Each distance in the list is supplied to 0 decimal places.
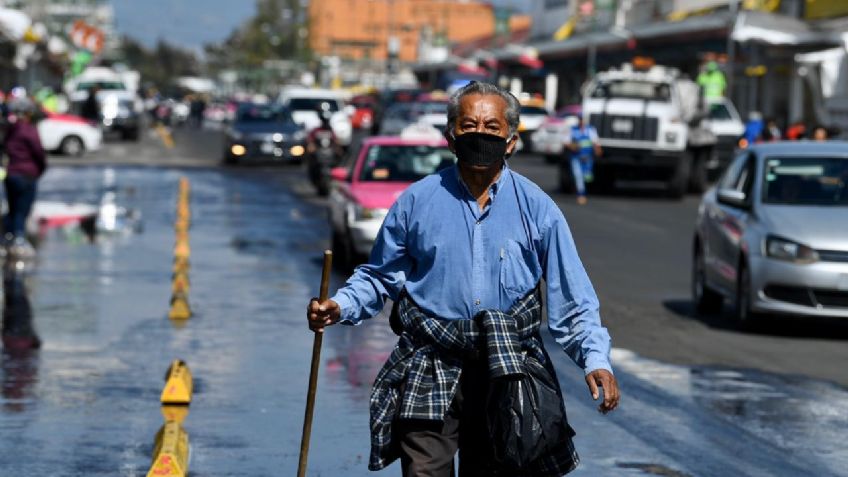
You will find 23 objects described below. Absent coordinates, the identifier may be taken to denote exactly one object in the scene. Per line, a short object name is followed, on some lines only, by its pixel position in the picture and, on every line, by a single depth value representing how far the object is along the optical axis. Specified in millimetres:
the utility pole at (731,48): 50897
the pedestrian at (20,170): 21141
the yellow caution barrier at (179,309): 15156
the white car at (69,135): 49438
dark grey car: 45781
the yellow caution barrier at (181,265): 17512
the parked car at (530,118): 58812
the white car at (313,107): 52281
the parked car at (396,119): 48653
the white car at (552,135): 49438
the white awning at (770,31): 48250
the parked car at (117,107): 64000
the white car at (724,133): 44594
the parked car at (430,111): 47188
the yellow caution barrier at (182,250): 19062
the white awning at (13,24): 54219
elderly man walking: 5754
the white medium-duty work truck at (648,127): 36156
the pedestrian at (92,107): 59469
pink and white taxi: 19688
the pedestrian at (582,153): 34406
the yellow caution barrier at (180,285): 15977
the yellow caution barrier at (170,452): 8375
